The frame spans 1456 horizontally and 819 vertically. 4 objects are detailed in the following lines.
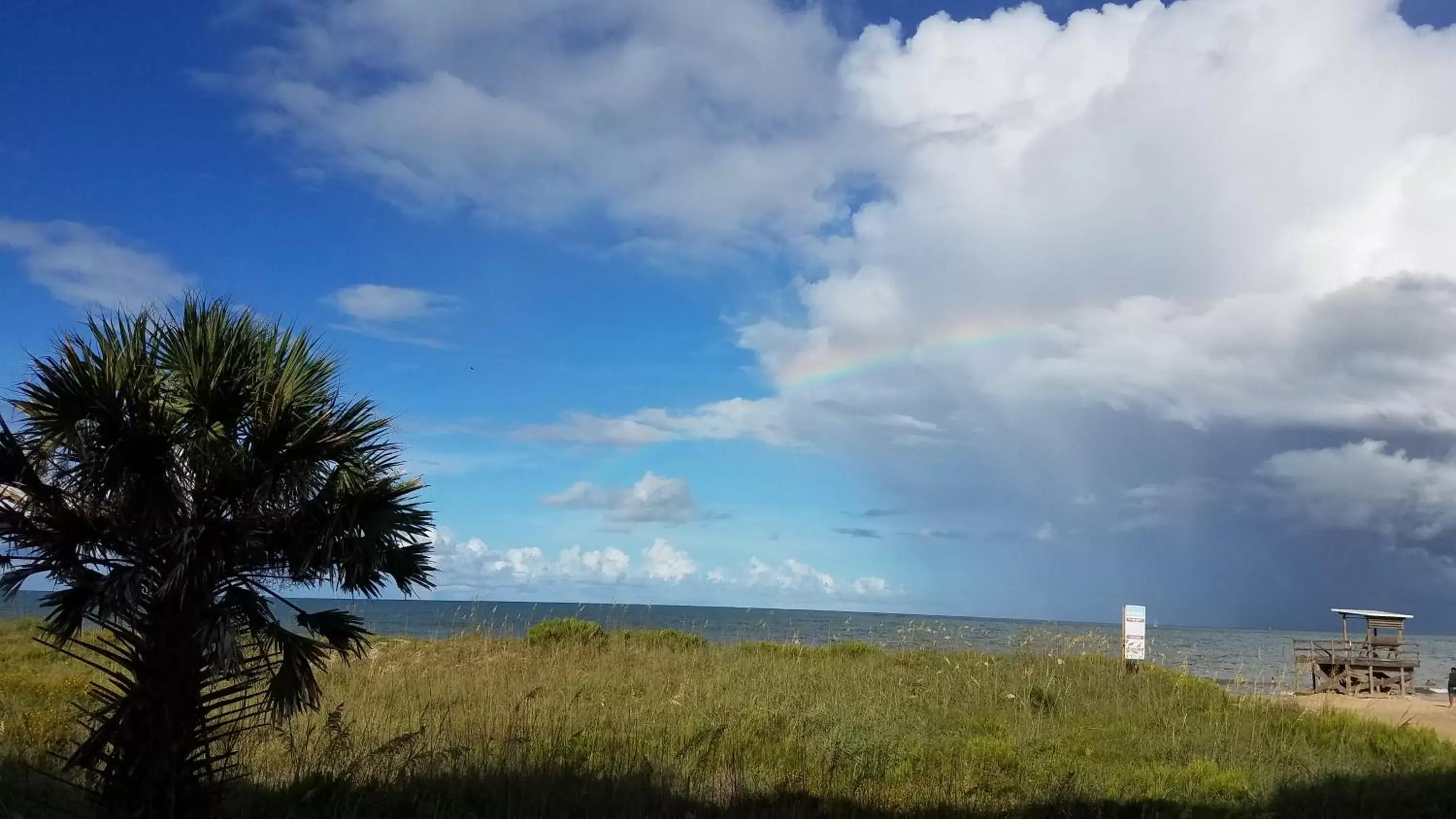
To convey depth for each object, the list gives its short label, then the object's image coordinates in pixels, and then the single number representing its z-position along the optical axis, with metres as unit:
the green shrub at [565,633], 20.52
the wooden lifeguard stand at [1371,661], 30.16
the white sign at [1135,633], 17.66
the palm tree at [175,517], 5.39
